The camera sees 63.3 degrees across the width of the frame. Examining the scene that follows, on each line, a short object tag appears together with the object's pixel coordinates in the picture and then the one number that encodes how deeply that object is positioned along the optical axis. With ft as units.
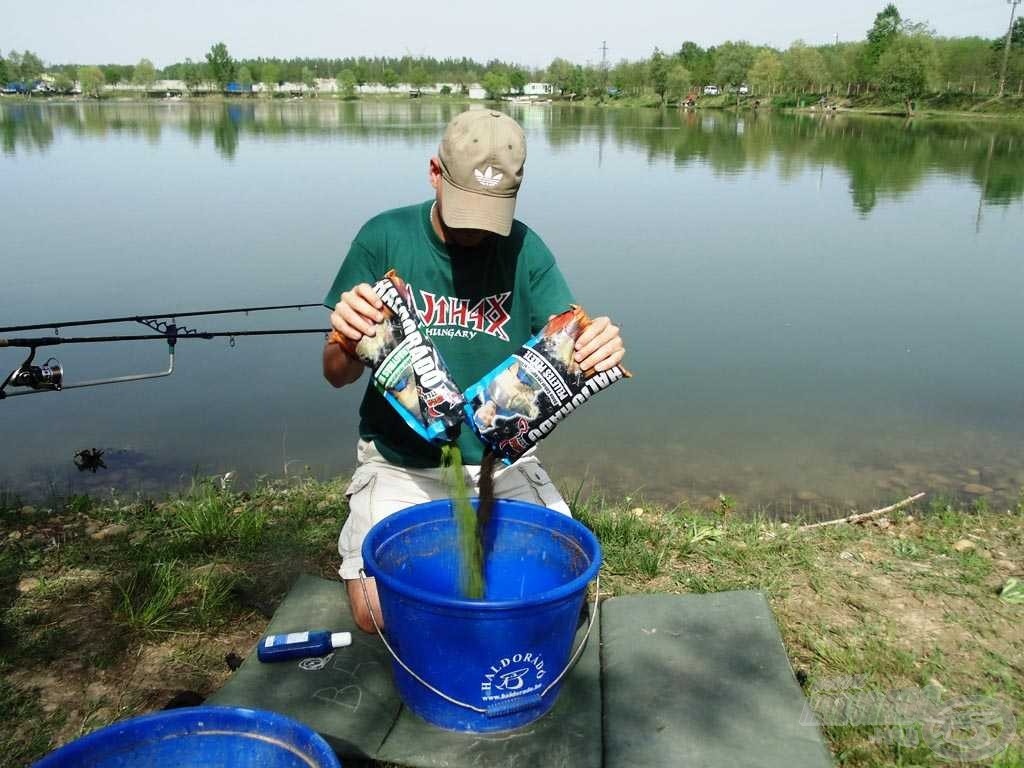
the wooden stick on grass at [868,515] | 12.01
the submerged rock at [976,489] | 15.84
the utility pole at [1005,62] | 164.76
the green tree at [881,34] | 212.84
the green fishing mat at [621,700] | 6.75
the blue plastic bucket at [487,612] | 6.40
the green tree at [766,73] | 242.17
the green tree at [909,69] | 176.35
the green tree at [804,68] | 230.07
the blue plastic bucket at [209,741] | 5.04
